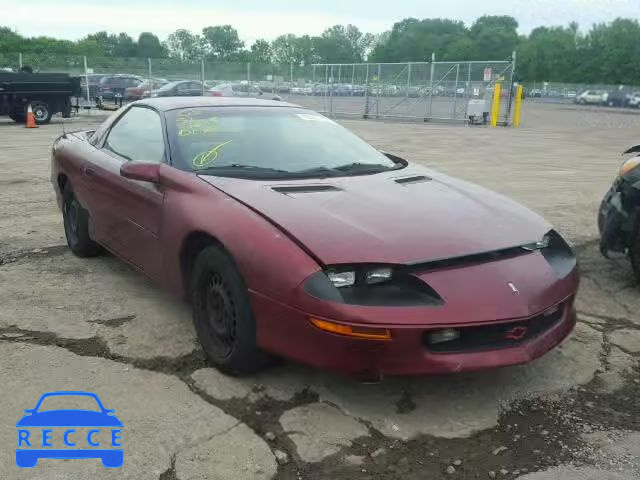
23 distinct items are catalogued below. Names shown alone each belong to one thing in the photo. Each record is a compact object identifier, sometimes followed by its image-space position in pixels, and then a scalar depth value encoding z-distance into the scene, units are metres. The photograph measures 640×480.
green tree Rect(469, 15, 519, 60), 109.59
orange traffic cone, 17.53
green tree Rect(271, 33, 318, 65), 137.88
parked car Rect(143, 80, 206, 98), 24.66
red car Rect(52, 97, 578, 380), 2.62
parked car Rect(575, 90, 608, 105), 50.25
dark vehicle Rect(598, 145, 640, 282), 4.29
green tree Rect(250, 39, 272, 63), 129.12
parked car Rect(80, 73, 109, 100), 27.59
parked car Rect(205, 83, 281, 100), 28.37
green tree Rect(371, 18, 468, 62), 121.38
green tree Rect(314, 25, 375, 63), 133.12
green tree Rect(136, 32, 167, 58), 120.12
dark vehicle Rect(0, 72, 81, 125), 17.88
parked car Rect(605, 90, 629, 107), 48.25
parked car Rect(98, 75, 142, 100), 27.28
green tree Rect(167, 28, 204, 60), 141.75
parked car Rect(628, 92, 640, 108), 47.09
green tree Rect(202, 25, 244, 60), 143.38
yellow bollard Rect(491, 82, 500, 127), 22.47
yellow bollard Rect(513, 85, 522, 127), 22.16
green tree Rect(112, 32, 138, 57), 118.81
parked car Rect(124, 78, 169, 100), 26.12
